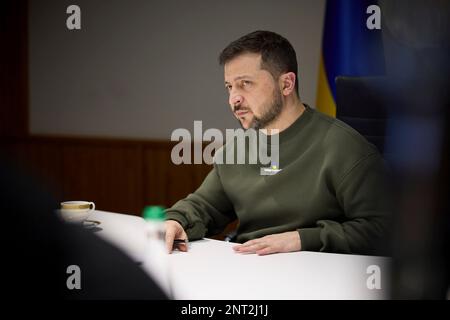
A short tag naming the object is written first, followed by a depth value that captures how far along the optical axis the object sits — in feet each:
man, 11.24
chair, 12.21
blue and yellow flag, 11.97
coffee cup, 10.98
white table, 10.26
